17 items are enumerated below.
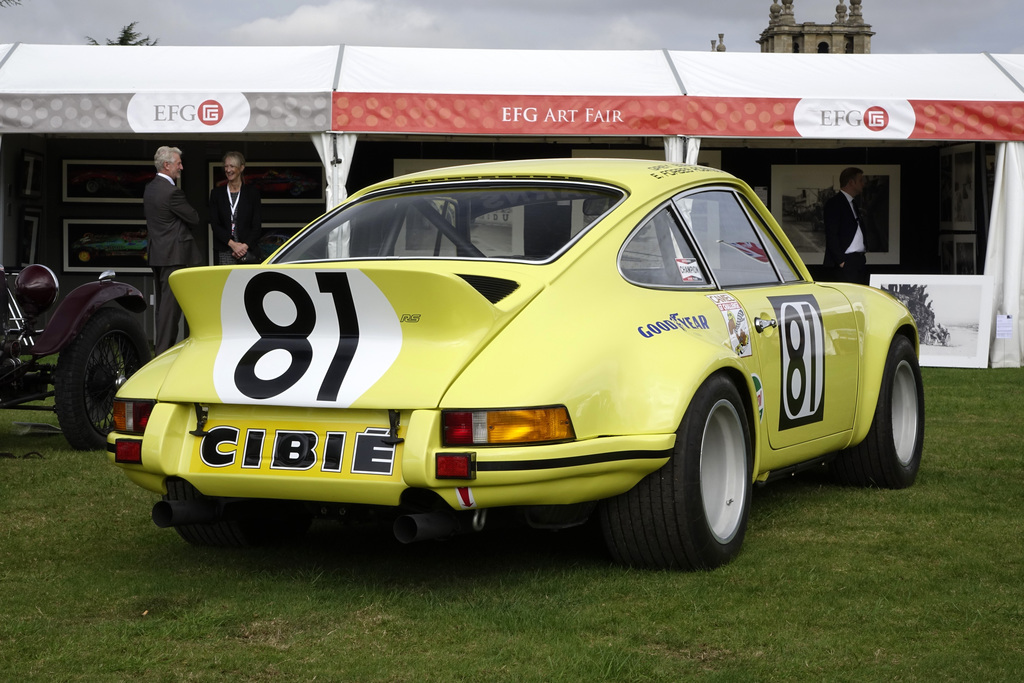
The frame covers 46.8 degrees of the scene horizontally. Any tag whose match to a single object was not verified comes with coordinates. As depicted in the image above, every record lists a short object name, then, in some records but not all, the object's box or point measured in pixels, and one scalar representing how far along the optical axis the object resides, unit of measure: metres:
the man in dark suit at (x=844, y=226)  12.20
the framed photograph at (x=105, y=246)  15.59
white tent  11.26
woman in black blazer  10.66
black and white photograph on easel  12.12
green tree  45.81
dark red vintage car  6.73
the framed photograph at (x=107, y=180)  15.58
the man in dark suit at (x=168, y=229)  9.88
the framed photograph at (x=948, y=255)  15.49
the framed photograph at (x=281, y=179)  15.73
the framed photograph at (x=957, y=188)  14.72
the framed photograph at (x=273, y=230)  14.58
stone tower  108.81
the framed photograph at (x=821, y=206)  15.91
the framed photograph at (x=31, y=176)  14.55
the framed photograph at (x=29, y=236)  14.55
